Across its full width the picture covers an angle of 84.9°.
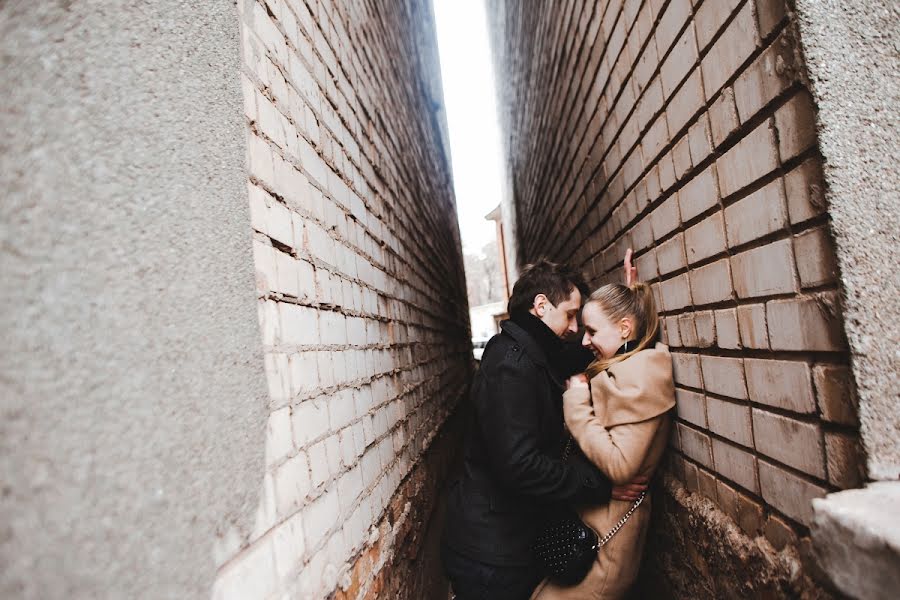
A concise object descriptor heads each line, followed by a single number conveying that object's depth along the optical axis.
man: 1.92
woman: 1.83
